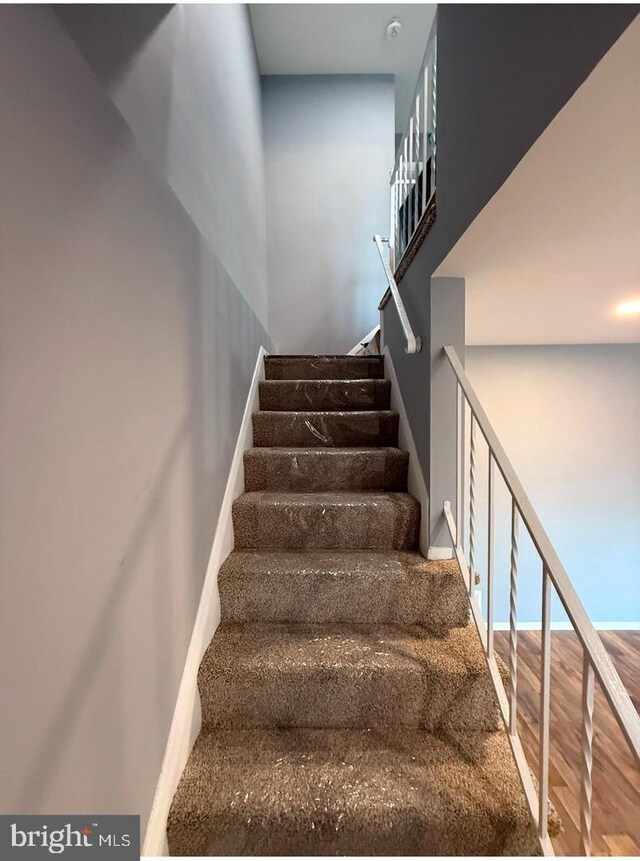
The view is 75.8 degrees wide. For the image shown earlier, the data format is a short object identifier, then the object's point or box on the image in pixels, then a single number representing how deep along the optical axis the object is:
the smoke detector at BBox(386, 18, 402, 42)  2.74
